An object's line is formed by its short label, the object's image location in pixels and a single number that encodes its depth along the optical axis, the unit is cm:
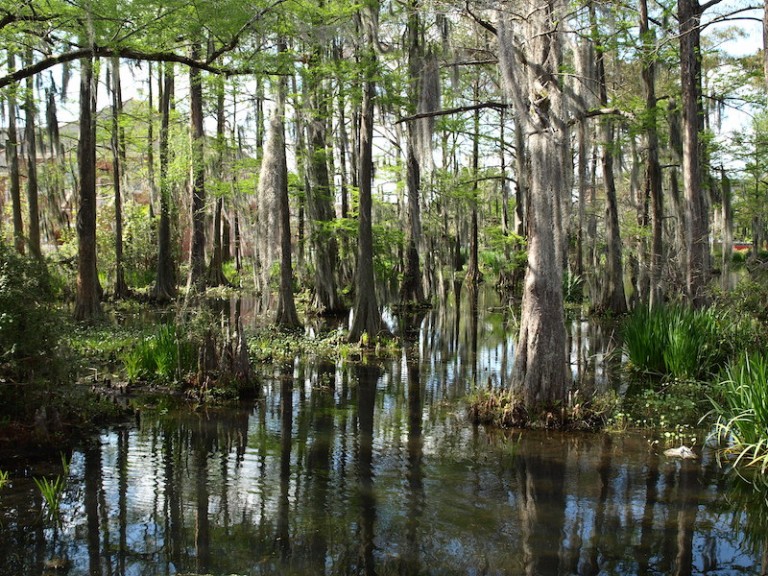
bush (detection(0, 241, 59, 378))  690
